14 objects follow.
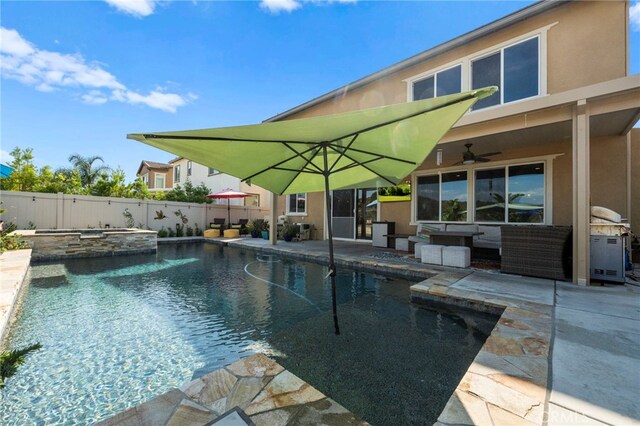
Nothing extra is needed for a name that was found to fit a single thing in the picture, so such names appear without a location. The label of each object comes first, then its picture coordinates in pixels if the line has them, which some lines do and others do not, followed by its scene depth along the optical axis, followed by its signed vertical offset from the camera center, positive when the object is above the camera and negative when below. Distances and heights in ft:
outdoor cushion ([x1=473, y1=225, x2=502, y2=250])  22.69 -1.99
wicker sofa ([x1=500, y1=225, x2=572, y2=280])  16.28 -2.22
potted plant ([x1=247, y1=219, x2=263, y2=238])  45.98 -2.58
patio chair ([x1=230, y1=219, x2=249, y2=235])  49.83 -2.11
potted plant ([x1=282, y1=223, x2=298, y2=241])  39.68 -2.52
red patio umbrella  47.61 +3.42
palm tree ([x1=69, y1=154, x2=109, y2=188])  65.21 +11.03
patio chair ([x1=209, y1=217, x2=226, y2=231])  49.68 -1.92
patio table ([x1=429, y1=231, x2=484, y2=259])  21.34 -1.86
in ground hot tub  26.53 -3.29
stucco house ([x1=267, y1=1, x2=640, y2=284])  15.46 +6.21
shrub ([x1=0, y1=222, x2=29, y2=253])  23.35 -2.71
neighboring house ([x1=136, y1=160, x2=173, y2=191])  92.73 +13.37
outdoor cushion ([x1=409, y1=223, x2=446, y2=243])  25.86 -1.46
